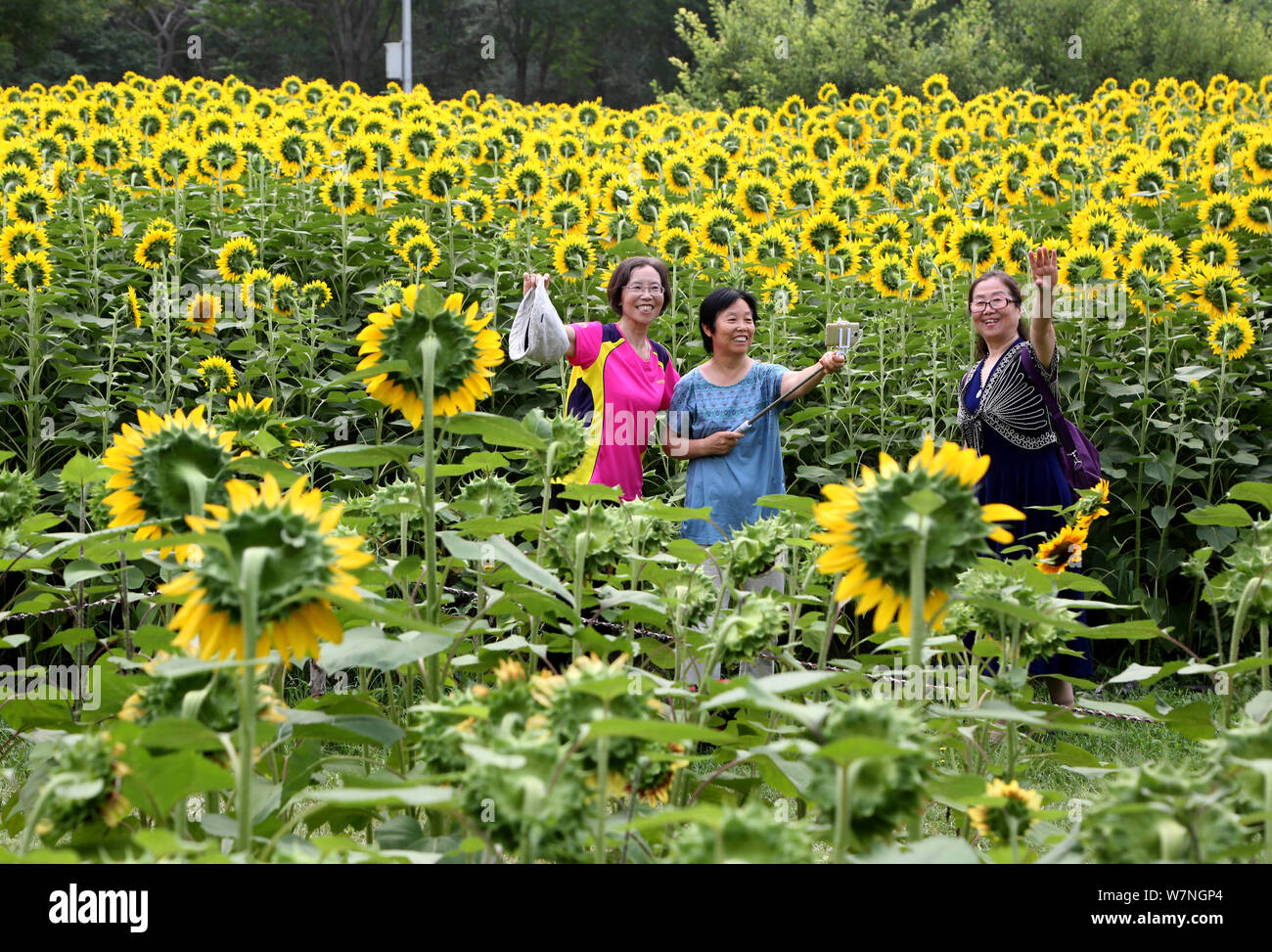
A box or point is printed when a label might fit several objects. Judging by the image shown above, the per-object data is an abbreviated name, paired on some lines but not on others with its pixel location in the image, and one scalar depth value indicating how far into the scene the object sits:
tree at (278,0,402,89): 29.44
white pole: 15.56
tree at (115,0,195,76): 31.38
